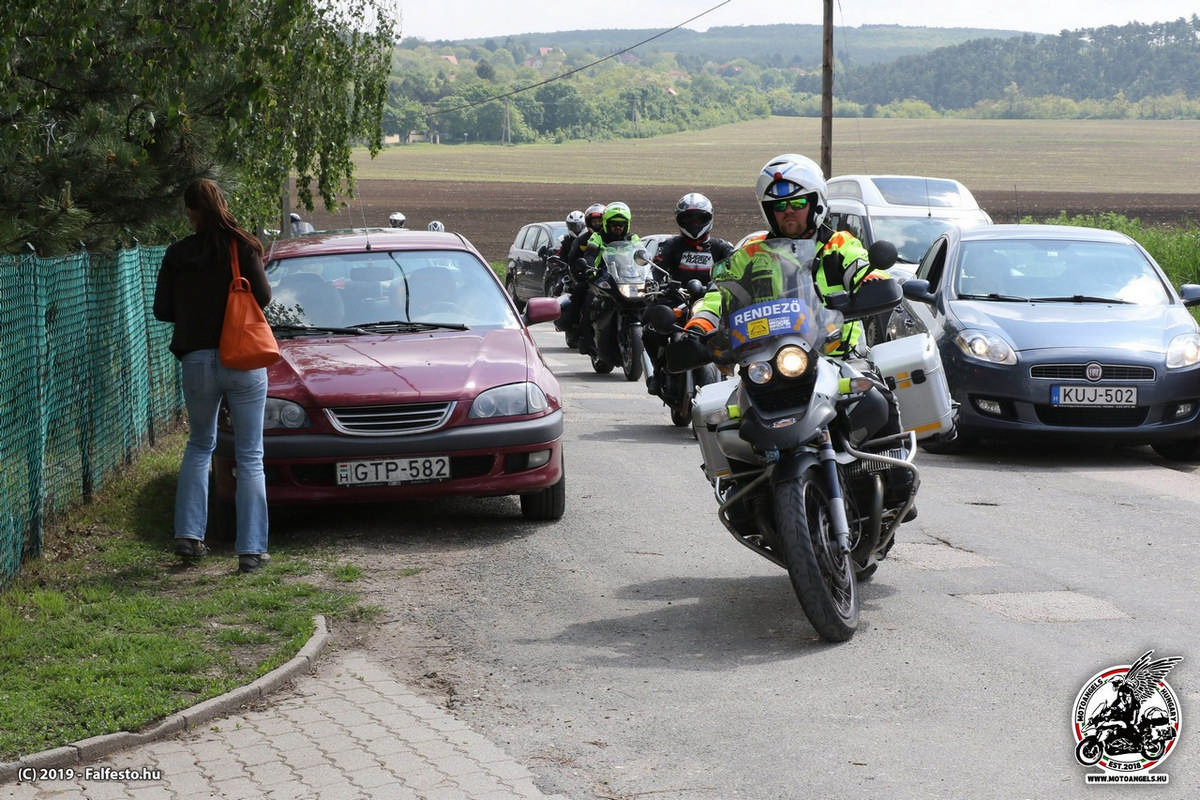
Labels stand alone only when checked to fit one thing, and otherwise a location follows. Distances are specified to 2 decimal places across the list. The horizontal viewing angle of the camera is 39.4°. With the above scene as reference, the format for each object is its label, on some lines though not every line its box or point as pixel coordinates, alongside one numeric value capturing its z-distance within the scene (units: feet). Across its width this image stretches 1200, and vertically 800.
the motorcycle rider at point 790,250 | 22.15
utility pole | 116.06
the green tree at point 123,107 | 27.40
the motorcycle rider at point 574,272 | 61.46
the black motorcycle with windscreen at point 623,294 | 53.01
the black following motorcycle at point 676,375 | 43.73
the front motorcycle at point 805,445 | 21.06
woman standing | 26.20
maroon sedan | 28.53
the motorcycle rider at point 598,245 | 53.11
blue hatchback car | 37.83
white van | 64.13
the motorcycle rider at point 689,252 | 45.93
